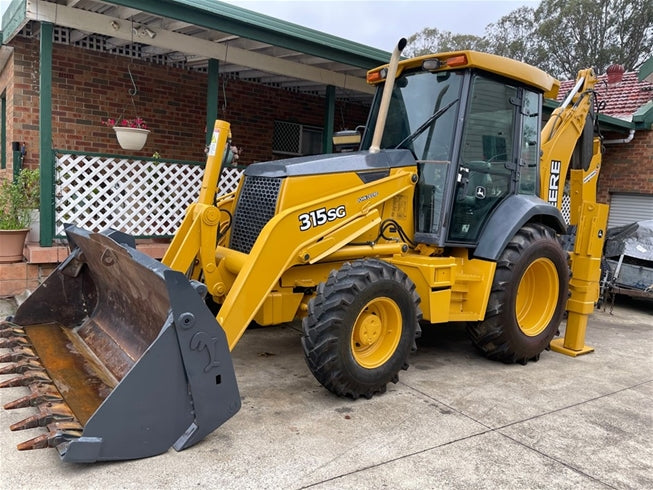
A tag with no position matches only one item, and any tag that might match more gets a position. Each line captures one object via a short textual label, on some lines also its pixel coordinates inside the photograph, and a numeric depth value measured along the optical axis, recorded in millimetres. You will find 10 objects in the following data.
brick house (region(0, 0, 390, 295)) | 5477
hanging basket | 6245
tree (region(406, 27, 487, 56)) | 35500
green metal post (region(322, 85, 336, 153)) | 7738
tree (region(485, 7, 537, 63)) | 31672
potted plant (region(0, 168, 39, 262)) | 5536
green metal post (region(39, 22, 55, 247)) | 5324
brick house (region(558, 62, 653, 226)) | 10539
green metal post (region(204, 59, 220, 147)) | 6477
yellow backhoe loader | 2773
